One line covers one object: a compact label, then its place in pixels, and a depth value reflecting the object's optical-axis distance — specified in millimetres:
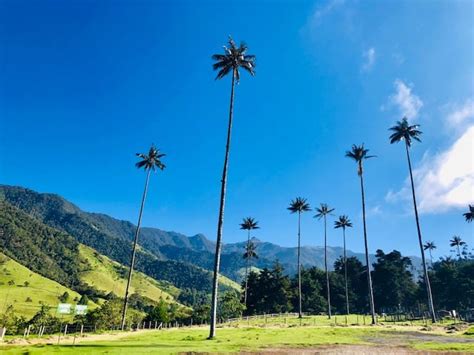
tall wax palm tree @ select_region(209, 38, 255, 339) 42906
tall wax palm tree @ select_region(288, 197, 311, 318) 90500
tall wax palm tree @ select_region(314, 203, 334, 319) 95888
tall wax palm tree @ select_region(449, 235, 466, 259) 140125
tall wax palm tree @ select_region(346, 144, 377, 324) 72250
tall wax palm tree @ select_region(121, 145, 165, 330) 68625
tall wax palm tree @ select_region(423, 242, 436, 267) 146400
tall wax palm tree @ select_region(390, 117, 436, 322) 68562
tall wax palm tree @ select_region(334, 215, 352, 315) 98812
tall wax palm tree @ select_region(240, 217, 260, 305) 105188
